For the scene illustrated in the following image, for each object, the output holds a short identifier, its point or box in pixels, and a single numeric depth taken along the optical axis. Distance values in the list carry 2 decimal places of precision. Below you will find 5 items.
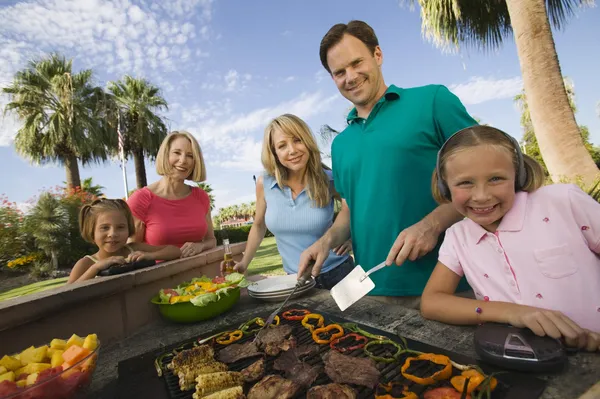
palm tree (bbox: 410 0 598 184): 6.05
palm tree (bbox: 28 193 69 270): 13.57
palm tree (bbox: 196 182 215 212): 44.70
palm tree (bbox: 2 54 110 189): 17.39
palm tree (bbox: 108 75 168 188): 19.58
